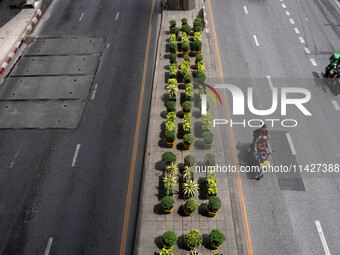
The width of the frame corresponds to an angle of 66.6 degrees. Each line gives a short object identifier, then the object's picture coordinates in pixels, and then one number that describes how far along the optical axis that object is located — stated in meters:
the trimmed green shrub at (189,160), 14.15
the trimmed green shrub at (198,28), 22.81
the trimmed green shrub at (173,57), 20.39
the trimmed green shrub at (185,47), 21.14
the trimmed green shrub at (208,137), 15.30
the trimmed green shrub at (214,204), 12.48
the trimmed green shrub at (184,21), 23.87
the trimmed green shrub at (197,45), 21.01
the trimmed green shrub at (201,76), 18.45
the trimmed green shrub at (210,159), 14.23
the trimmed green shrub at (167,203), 12.69
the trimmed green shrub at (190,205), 12.55
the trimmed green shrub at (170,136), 15.27
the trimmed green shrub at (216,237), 11.38
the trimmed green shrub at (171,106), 16.86
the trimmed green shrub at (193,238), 11.34
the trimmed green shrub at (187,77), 18.52
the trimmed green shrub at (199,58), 19.98
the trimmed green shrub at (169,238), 11.38
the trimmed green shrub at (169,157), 14.24
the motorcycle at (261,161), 14.41
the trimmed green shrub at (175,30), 22.81
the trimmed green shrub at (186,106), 16.92
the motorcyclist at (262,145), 14.48
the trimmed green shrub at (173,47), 21.33
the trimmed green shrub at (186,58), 20.27
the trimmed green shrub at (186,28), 23.08
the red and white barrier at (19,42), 22.21
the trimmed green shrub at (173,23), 23.38
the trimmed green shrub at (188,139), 15.18
